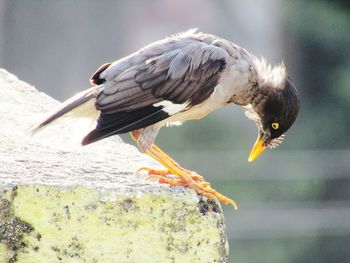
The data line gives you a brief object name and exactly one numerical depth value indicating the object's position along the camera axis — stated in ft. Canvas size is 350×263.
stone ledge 27.89
